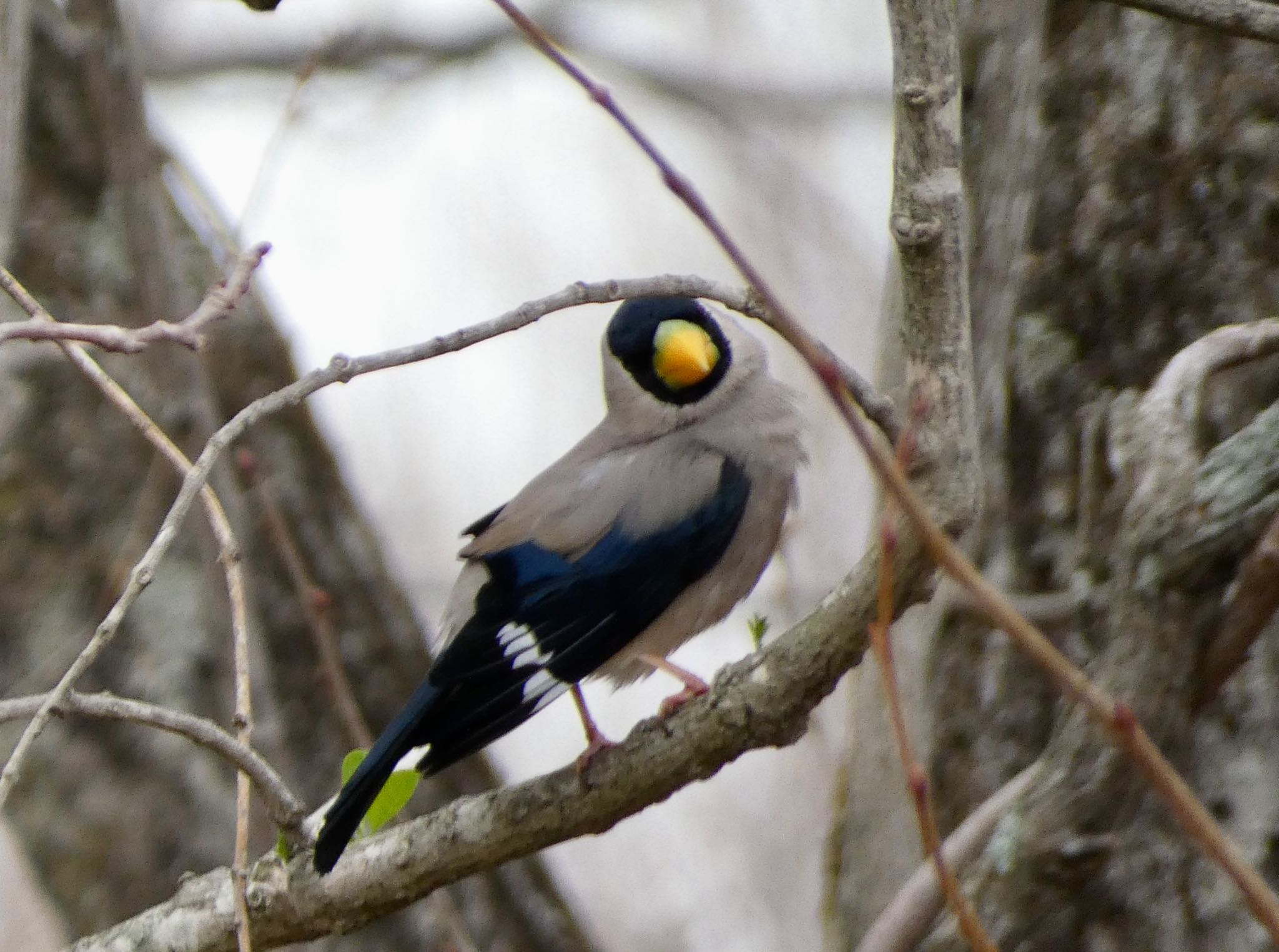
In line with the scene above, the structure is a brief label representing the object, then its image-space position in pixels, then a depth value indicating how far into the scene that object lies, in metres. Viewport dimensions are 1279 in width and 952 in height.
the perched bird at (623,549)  4.94
